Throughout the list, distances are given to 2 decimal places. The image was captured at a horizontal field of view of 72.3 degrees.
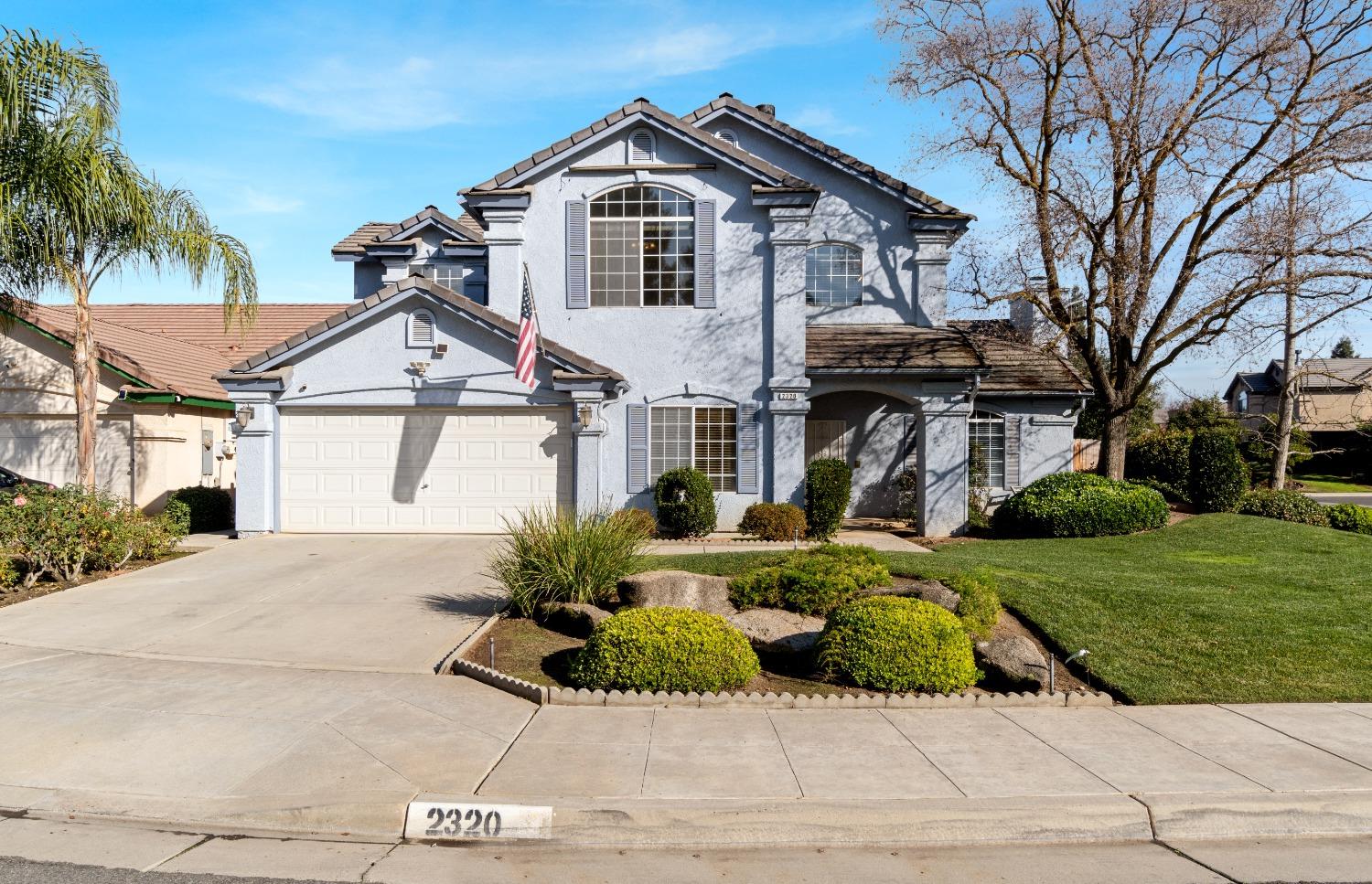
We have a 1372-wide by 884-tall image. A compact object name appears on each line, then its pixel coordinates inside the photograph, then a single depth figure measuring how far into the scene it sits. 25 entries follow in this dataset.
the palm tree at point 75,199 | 14.73
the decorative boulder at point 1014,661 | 8.32
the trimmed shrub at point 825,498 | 17.08
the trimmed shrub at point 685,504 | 16.78
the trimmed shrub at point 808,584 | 9.84
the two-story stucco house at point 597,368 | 16.98
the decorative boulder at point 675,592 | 9.70
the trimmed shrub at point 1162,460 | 21.36
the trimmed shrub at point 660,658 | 7.89
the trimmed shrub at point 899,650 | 7.97
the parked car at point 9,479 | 16.59
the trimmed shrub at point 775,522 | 16.78
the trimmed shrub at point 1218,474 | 19.62
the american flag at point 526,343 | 16.06
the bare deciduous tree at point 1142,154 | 18.34
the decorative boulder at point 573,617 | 9.46
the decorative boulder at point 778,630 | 9.34
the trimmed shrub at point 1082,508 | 17.14
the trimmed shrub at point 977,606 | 9.20
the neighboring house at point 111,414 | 18.69
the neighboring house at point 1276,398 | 45.84
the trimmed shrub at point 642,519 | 11.66
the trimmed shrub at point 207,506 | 17.94
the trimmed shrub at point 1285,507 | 19.25
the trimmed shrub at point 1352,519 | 18.91
